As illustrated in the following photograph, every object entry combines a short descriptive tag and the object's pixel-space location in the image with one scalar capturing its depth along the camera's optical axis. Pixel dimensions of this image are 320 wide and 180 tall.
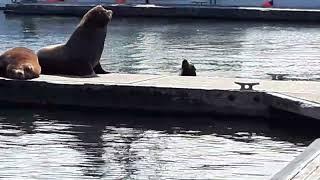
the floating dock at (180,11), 38.34
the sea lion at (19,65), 13.50
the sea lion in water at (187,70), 14.66
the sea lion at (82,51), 14.15
